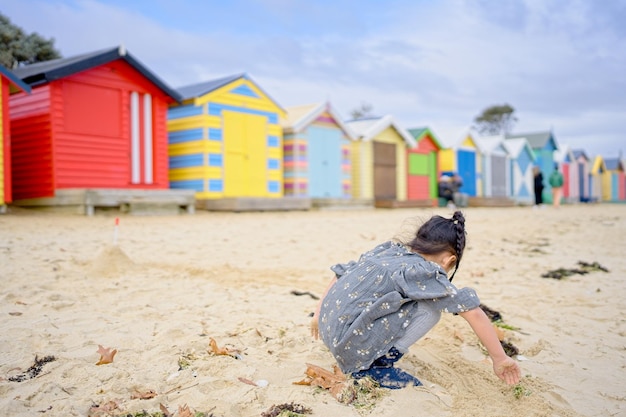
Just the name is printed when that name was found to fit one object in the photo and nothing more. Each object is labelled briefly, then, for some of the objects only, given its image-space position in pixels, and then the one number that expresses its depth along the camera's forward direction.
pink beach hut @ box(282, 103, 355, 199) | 16.31
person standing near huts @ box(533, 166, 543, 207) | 21.86
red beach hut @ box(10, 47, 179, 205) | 10.98
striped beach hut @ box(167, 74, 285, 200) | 13.91
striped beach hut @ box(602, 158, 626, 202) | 39.06
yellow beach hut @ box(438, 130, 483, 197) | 23.11
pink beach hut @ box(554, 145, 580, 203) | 32.50
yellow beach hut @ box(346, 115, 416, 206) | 19.08
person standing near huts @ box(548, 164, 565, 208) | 21.09
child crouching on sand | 2.46
